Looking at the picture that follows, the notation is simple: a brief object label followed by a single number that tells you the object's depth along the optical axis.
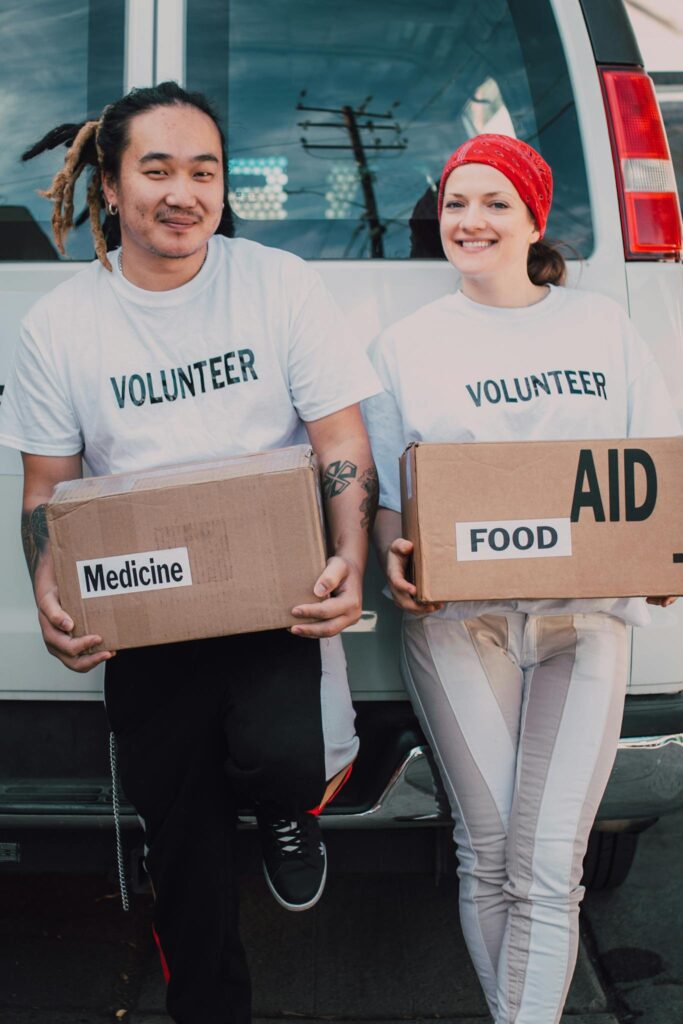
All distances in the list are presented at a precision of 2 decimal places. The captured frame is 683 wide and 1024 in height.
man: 2.08
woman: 2.06
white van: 2.29
